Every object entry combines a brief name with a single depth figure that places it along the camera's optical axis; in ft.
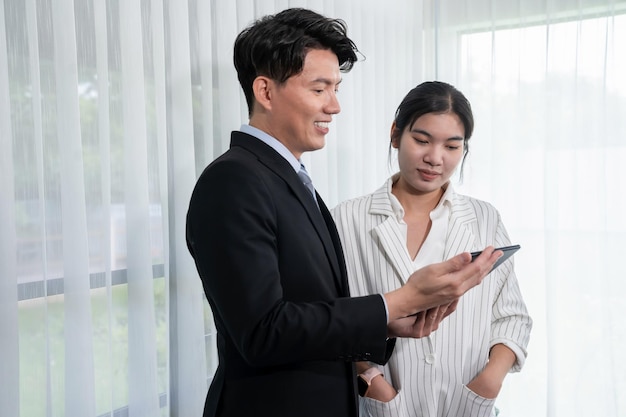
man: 3.09
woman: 4.94
